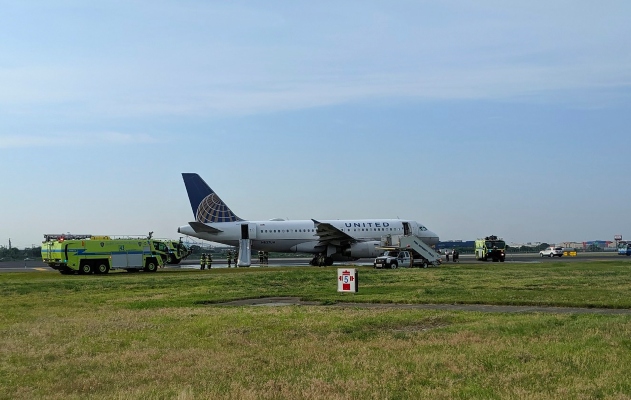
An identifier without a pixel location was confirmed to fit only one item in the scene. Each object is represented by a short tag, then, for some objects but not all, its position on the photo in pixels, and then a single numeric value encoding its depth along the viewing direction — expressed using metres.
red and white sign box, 25.31
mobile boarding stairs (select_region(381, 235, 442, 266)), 52.00
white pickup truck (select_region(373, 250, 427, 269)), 48.25
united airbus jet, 57.72
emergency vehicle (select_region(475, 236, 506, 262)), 65.44
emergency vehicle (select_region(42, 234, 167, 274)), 47.62
